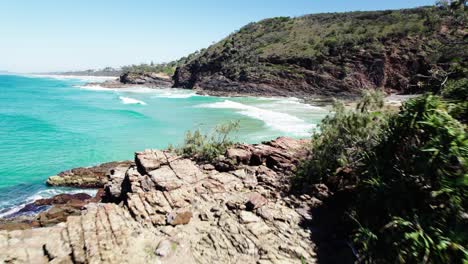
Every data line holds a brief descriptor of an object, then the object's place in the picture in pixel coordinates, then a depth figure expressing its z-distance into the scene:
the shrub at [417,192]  5.11
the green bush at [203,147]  13.76
